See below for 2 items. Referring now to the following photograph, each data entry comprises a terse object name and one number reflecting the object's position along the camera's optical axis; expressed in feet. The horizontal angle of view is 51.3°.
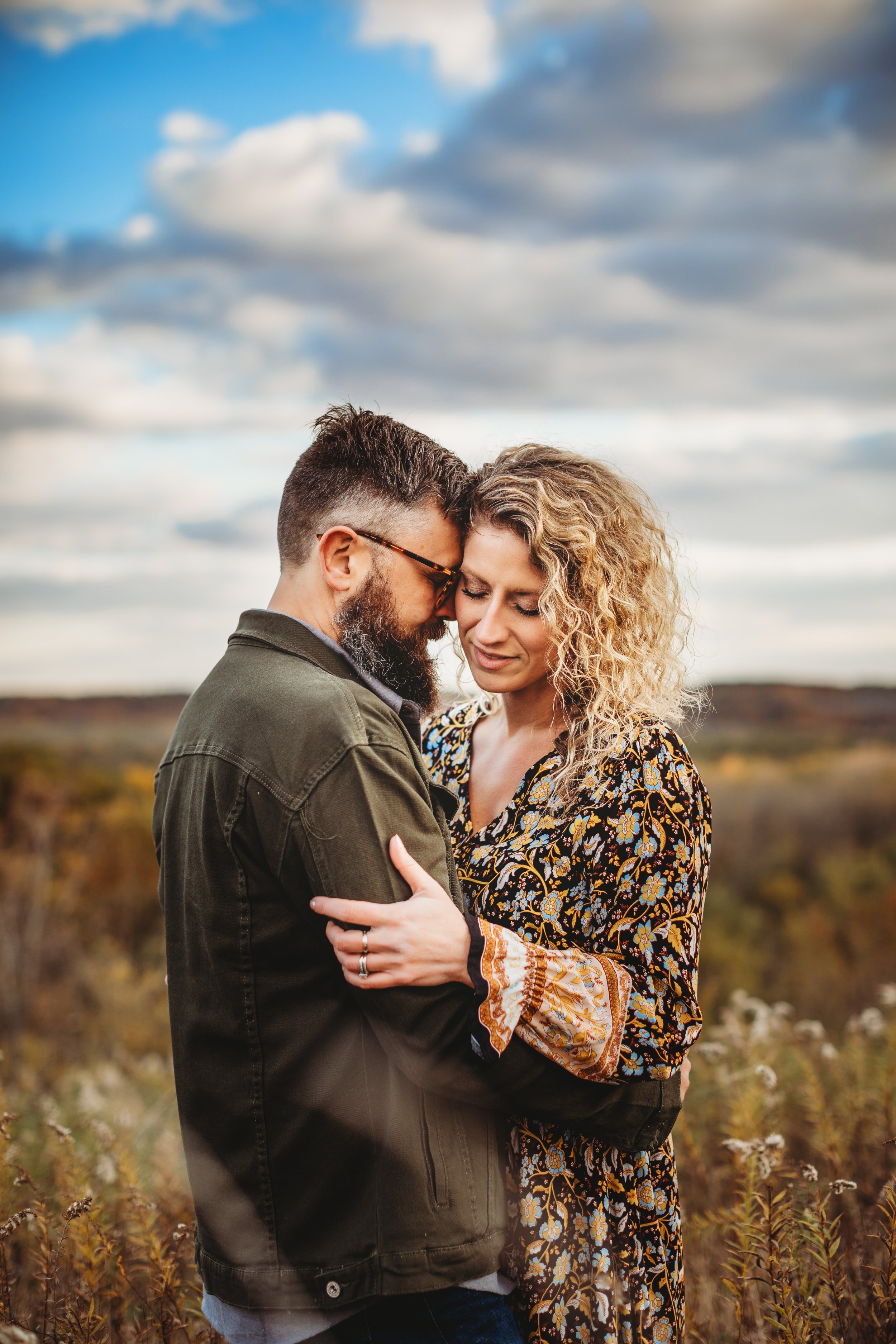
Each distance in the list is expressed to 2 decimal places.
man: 5.50
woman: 6.00
